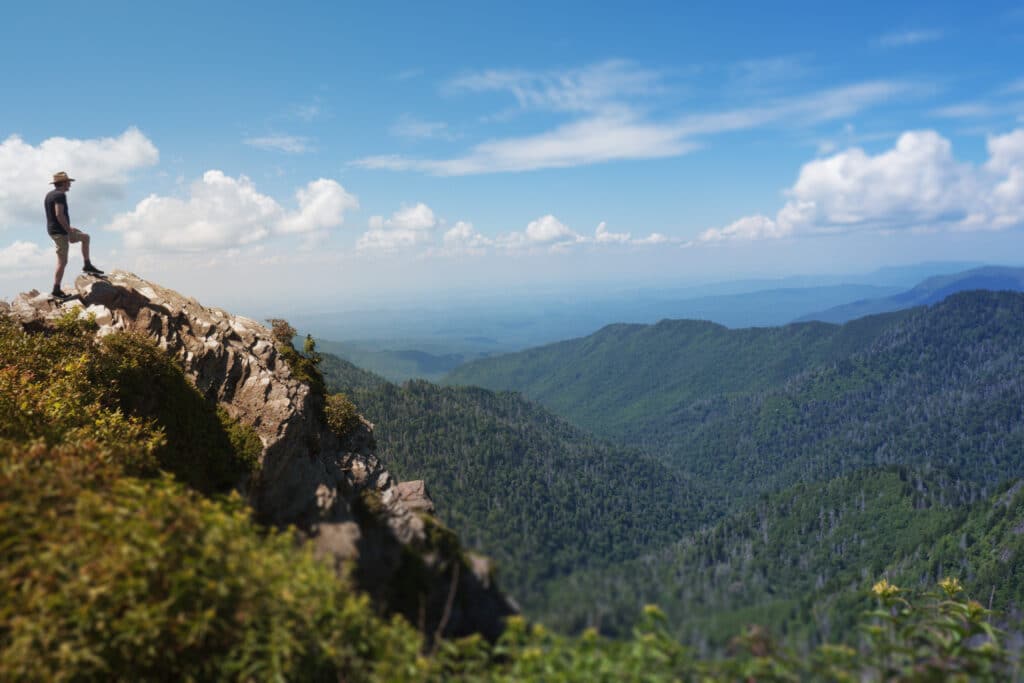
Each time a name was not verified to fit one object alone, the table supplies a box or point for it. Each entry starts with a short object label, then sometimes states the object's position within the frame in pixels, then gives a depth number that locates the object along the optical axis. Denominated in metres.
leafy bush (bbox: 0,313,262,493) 10.27
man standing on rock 14.47
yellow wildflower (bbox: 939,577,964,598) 7.83
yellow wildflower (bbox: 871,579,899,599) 7.20
